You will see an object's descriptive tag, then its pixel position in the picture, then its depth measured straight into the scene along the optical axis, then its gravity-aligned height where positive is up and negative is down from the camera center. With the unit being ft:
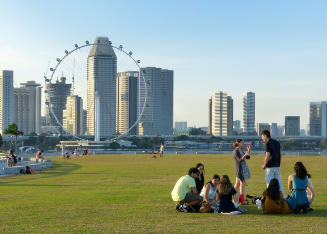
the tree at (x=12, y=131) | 232.32 -2.52
